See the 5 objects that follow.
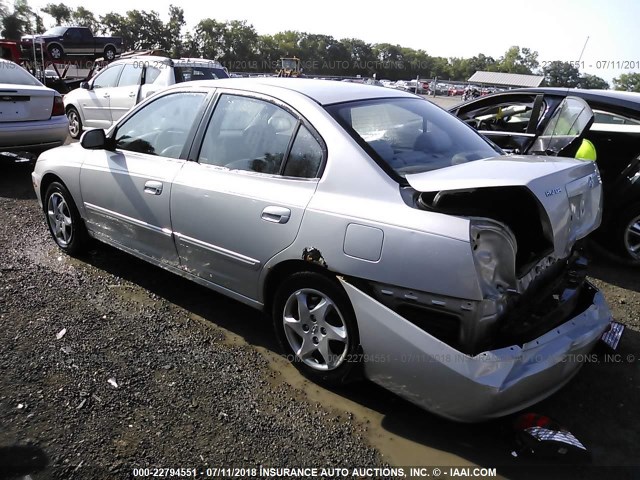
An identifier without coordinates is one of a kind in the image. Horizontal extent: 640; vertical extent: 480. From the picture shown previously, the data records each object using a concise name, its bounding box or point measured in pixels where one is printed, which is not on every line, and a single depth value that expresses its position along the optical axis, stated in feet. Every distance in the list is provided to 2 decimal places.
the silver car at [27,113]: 23.00
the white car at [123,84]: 29.37
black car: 15.26
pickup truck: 79.27
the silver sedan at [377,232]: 7.29
